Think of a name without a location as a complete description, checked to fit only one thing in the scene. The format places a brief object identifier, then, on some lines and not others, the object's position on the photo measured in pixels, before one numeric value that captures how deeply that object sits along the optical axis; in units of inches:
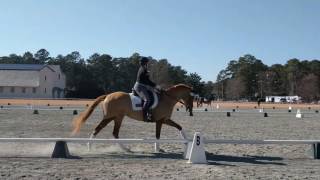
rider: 521.3
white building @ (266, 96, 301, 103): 4829.0
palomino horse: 523.8
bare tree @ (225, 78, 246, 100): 5728.3
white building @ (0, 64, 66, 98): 4453.7
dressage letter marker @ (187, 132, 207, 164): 438.6
